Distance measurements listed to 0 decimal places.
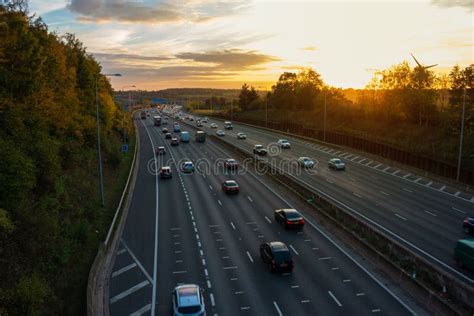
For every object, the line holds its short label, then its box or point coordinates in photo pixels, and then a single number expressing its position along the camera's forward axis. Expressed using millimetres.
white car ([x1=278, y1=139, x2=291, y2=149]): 75312
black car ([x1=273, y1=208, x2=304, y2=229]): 30141
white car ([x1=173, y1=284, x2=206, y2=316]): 18031
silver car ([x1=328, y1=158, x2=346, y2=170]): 54188
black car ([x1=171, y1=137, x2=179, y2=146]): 80312
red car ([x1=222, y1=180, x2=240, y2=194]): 41312
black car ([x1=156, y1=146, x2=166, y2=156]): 70250
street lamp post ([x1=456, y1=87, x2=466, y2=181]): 45181
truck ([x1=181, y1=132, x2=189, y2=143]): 85938
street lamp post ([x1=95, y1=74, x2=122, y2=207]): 35919
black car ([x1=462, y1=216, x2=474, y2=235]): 28739
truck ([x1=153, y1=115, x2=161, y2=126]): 129325
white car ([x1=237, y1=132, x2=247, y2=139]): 90506
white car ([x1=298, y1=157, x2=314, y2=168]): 55547
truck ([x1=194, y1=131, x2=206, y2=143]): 85500
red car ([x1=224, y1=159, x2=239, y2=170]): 54938
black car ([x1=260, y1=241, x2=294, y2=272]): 22984
